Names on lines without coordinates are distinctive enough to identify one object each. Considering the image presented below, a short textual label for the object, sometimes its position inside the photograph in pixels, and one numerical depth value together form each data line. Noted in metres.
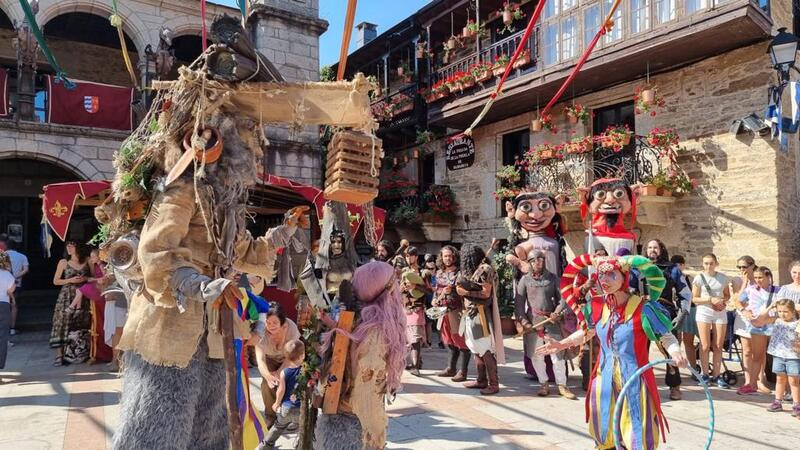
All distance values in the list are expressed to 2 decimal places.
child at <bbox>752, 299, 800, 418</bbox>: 4.99
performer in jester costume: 3.17
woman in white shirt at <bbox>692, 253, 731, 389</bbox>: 6.16
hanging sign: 14.26
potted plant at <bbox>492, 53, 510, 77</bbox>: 12.03
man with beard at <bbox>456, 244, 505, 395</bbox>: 5.76
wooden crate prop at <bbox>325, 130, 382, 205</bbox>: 2.63
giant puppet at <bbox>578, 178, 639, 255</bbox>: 4.17
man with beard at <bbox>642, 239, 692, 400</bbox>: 5.62
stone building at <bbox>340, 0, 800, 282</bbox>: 8.61
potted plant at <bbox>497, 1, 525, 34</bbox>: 12.14
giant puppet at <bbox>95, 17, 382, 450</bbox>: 2.34
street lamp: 7.51
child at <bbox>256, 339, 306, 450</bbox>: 3.82
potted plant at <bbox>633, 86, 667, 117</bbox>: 9.55
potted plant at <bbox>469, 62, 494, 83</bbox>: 12.42
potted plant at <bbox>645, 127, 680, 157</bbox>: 9.31
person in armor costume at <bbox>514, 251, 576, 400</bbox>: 5.62
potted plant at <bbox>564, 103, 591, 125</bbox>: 10.89
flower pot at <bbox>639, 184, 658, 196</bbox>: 9.25
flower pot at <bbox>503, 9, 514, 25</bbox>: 12.14
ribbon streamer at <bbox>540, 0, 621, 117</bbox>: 5.21
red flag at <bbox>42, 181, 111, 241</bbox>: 6.40
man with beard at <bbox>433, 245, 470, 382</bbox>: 6.32
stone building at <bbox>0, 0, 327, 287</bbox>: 10.12
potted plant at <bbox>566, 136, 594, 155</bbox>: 10.45
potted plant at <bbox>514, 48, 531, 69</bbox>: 11.55
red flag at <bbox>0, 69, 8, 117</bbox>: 9.80
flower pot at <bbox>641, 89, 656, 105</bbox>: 9.52
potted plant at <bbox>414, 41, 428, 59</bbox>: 14.64
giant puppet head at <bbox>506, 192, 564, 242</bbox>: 6.00
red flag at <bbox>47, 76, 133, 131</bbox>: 10.27
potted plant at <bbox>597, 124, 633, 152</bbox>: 9.63
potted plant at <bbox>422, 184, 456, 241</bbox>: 14.41
